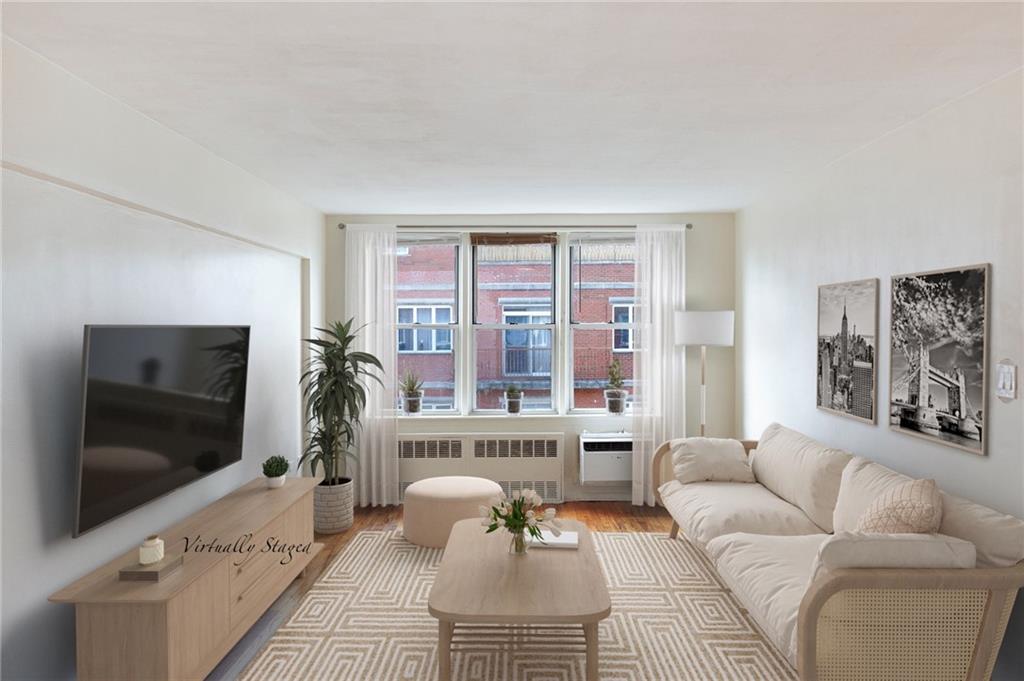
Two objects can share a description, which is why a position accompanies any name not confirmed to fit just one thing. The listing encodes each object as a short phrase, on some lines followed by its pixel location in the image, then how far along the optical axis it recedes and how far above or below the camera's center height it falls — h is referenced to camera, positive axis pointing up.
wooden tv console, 2.42 -1.11
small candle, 2.63 -0.89
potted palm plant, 4.92 -0.60
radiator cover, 5.73 -1.07
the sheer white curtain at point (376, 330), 5.69 +0.05
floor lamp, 5.26 +0.08
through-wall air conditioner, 5.66 -1.06
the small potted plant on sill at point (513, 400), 5.86 -0.57
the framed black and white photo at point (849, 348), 3.53 -0.05
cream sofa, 2.37 -0.98
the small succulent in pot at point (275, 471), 4.01 -0.85
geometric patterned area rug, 2.94 -1.51
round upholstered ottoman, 4.45 -1.19
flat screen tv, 2.59 -0.36
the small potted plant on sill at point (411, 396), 5.84 -0.54
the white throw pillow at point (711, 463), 4.39 -0.85
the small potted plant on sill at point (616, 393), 5.82 -0.50
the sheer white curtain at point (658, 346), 5.69 -0.07
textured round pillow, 2.59 -0.70
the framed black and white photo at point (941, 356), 2.73 -0.07
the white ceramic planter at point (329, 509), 4.93 -1.33
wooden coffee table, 2.69 -1.13
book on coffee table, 3.43 -1.09
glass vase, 3.33 -1.07
